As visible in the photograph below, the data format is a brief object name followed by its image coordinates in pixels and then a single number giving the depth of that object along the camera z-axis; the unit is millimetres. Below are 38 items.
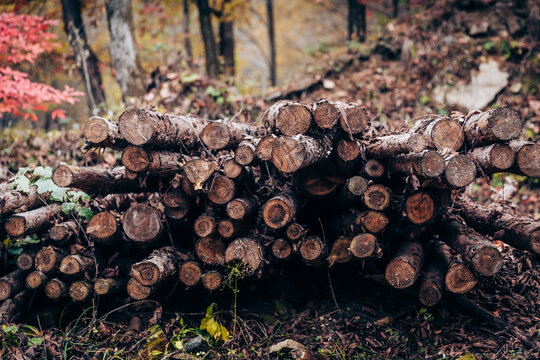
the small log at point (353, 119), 3217
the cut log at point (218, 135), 3426
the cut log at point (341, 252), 3414
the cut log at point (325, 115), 3049
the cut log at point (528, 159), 2777
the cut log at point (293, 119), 3004
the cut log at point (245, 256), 3332
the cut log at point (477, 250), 2957
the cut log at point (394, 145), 2887
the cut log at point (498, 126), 2811
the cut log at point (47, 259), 3400
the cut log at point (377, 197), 3148
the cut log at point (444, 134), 2951
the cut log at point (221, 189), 3285
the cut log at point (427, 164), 2639
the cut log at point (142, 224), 3320
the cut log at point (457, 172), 2641
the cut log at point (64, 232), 3422
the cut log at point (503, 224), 3047
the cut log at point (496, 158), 2820
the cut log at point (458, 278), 3105
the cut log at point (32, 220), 3340
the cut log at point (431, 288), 3215
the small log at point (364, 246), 3145
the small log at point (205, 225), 3342
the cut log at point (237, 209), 3266
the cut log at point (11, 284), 3393
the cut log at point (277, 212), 3254
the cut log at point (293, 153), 2801
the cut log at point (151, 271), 3189
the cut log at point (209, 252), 3467
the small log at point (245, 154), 3152
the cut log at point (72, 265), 3346
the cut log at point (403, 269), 3195
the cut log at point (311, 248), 3343
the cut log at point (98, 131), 2916
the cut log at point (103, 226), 3406
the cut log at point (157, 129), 2953
